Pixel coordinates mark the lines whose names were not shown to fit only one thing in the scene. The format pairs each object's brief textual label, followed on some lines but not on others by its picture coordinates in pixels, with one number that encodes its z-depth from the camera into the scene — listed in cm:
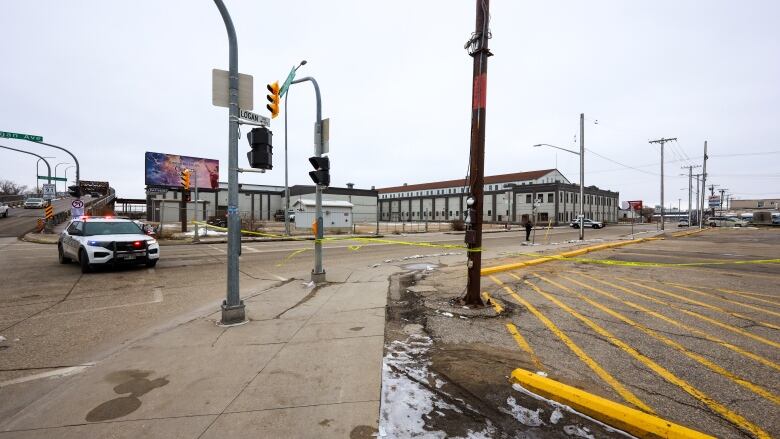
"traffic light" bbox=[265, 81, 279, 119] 691
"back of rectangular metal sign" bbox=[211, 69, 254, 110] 541
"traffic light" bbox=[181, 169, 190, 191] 2112
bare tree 9878
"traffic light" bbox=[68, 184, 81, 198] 2177
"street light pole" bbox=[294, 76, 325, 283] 874
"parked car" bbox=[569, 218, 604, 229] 5111
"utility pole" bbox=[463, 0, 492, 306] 609
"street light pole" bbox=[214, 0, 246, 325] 543
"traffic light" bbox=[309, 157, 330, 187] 839
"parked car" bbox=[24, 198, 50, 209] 5375
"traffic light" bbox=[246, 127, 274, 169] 559
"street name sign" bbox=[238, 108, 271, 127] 556
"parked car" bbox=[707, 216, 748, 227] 6157
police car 1003
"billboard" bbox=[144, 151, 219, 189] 3462
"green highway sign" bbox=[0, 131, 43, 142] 1794
